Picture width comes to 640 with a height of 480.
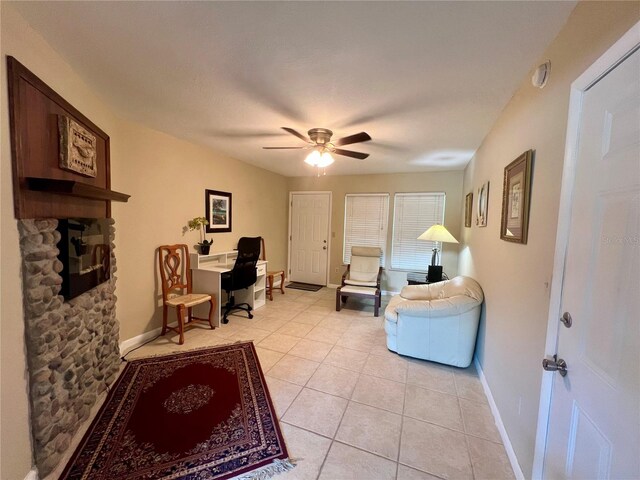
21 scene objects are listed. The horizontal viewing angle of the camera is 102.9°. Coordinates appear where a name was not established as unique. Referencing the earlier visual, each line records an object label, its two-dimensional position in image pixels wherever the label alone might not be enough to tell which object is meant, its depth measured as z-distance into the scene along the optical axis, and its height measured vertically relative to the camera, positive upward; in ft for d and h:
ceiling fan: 8.60 +2.76
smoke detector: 4.54 +2.86
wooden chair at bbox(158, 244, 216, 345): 9.81 -2.81
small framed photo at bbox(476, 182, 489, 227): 8.38 +0.84
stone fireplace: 4.49 -2.70
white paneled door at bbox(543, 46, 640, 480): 2.49 -0.72
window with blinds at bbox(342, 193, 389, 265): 16.97 +0.32
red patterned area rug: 4.87 -4.72
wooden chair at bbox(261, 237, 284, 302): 15.45 -3.49
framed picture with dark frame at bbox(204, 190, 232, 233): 12.31 +0.49
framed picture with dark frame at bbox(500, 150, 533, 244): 5.01 +0.68
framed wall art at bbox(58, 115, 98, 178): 5.32 +1.55
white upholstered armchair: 8.11 -3.28
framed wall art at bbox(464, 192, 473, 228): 11.49 +0.94
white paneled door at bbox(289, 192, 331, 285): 18.38 -1.03
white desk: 11.09 -2.67
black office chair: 11.36 -2.39
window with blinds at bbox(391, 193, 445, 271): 15.79 +0.13
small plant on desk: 11.40 -0.44
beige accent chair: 13.61 -2.93
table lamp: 12.41 -0.50
